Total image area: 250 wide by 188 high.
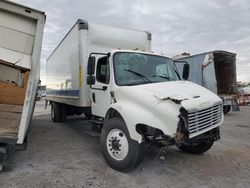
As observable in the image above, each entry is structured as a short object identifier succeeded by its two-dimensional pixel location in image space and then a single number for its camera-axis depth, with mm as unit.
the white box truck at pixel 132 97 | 2893
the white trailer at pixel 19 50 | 3055
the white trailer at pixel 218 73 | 9216
